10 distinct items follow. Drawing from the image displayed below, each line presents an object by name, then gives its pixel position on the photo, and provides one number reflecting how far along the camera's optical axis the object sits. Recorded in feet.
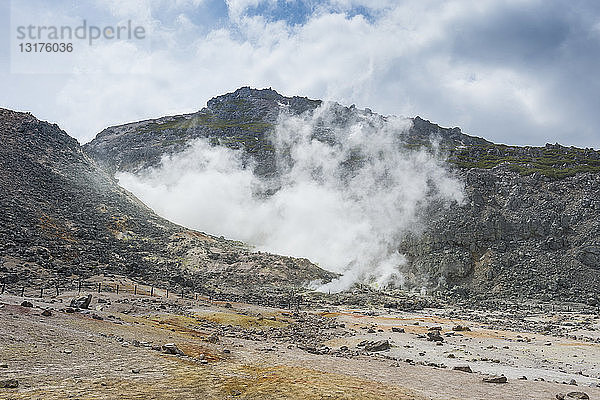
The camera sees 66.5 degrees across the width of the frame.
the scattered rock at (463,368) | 73.07
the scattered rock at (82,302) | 101.39
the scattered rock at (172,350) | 65.76
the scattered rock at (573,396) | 52.03
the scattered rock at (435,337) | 110.83
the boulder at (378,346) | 94.94
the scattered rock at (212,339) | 86.26
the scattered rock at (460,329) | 130.56
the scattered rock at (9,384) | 37.92
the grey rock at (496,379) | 62.59
